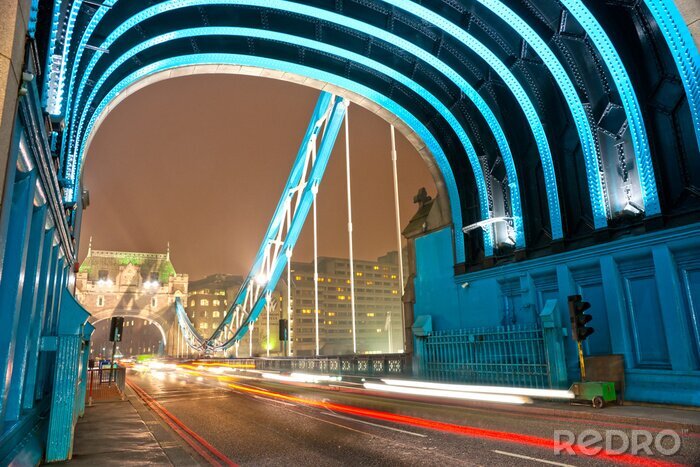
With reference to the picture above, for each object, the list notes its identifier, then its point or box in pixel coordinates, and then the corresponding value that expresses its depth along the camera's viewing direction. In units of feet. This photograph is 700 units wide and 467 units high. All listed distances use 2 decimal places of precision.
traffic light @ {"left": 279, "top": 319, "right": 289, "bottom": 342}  96.93
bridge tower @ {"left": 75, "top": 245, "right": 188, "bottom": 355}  273.54
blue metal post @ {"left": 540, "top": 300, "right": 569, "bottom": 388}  44.96
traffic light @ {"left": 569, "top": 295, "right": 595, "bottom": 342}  39.96
